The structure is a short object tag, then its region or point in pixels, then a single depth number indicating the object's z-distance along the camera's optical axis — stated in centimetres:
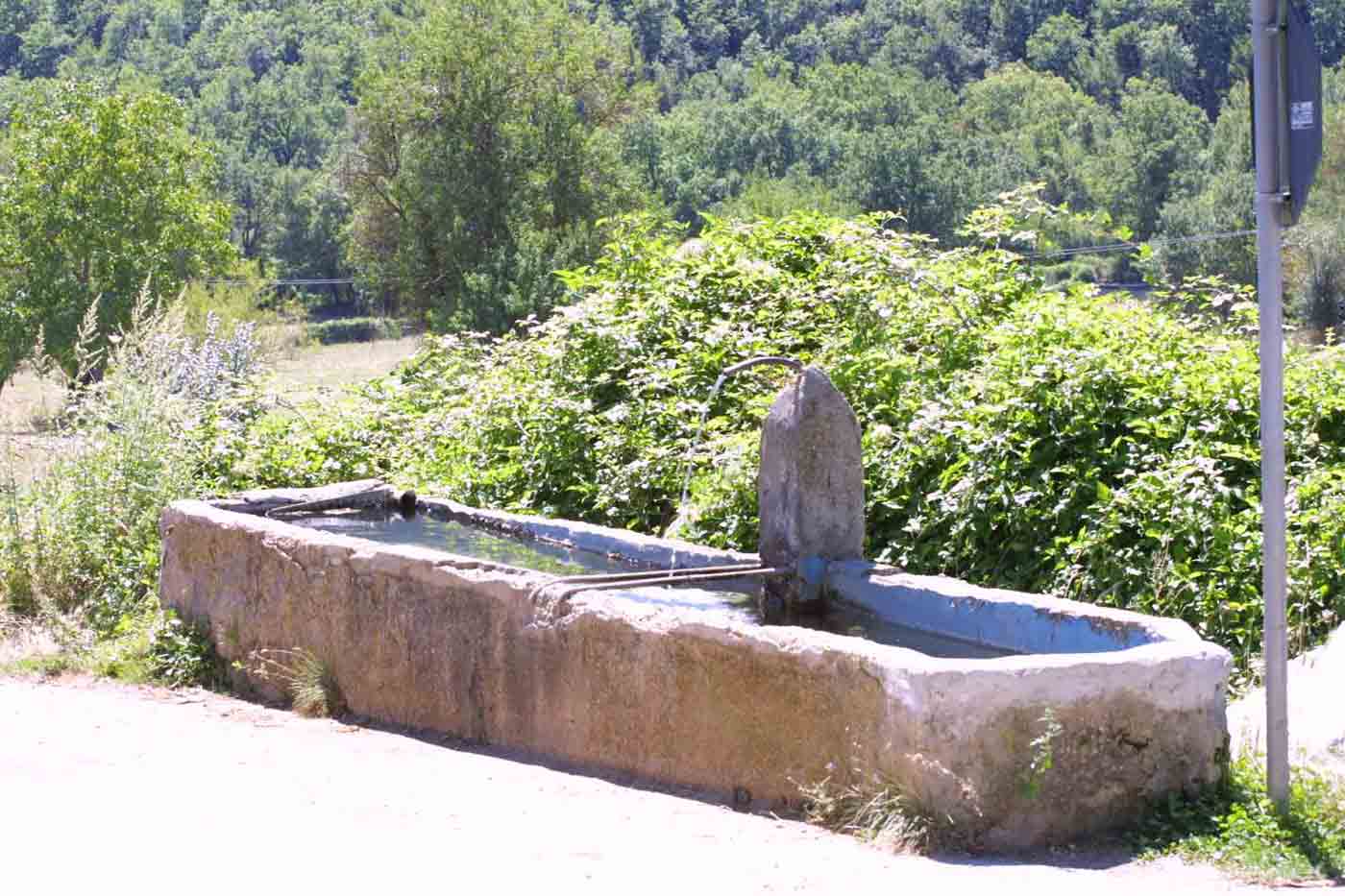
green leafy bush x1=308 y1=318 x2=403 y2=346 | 6731
